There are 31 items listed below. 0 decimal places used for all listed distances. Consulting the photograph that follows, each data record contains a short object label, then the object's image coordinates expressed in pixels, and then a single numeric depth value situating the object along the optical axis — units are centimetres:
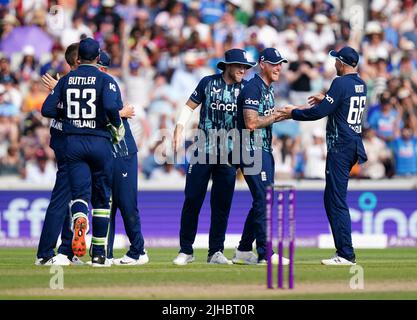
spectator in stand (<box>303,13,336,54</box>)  2320
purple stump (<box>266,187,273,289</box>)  1041
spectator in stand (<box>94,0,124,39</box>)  2248
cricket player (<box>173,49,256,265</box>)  1338
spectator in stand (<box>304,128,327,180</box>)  2028
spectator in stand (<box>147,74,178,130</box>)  2112
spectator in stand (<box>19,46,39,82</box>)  2166
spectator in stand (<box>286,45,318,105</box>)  2194
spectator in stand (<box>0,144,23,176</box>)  1984
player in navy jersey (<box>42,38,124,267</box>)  1239
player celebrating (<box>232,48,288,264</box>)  1305
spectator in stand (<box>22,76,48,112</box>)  2106
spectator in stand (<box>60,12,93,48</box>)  2233
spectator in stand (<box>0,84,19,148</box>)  2016
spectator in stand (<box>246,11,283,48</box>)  2280
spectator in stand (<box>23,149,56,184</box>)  1970
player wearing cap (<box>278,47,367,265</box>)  1312
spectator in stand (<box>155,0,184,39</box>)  2311
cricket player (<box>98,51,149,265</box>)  1361
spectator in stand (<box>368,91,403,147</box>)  2098
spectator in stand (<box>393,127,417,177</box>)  2038
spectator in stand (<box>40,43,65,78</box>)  2122
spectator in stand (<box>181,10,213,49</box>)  2289
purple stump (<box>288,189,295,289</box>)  1031
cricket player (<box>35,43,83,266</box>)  1304
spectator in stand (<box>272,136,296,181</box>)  2025
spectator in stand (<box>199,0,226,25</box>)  2342
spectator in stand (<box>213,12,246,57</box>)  2261
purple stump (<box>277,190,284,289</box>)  1028
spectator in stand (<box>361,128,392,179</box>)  2030
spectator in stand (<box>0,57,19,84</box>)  2116
